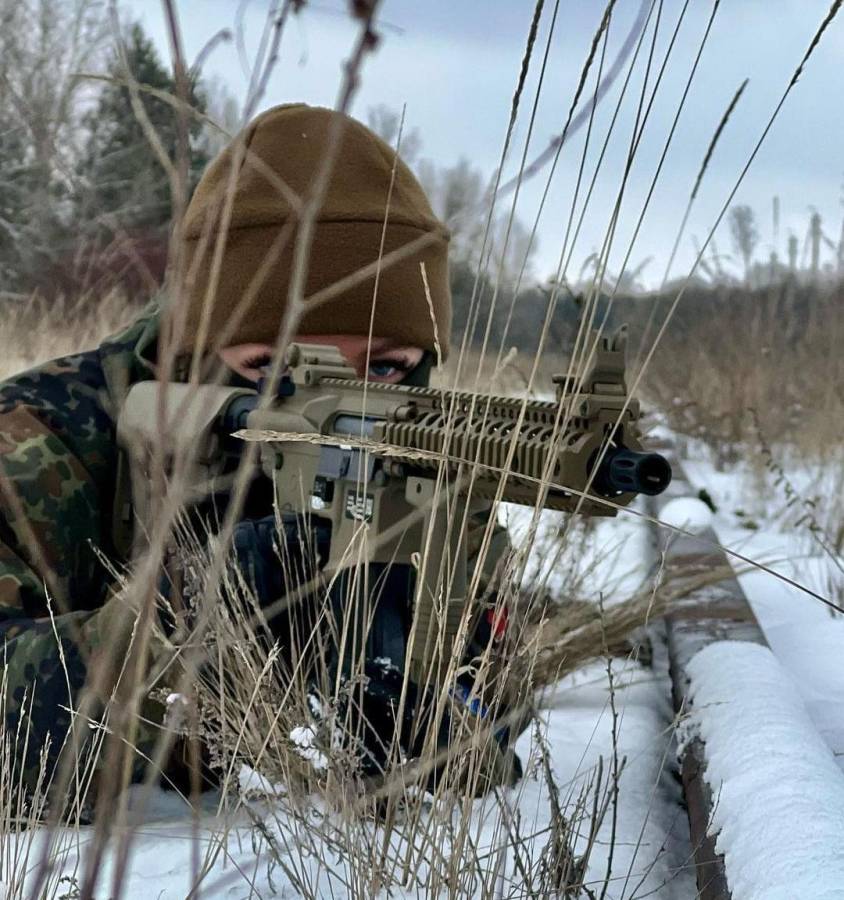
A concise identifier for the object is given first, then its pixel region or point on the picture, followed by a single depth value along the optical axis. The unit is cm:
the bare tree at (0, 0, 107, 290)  1210
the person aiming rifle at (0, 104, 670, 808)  145
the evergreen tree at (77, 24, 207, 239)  1171
